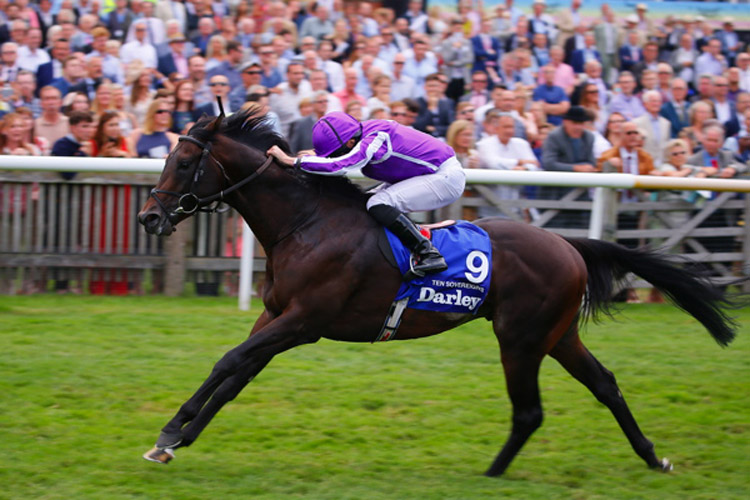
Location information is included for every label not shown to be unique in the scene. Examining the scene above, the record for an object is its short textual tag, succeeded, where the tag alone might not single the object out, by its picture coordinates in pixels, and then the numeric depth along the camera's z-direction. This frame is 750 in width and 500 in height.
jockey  9.23
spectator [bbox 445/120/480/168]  16.69
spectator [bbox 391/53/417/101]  20.77
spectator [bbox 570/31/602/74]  24.09
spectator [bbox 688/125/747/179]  18.41
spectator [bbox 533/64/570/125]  20.95
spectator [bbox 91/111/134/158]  15.85
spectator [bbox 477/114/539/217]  17.00
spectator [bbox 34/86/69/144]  16.66
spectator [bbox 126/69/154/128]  18.02
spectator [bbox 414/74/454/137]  19.20
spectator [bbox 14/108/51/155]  16.05
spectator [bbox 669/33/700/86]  25.12
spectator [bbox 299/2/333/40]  23.37
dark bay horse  9.02
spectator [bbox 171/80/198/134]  17.44
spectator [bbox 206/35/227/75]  20.56
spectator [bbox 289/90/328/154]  17.05
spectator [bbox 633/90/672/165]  19.56
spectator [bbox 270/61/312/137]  18.42
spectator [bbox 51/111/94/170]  15.79
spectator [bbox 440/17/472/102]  22.97
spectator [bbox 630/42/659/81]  24.48
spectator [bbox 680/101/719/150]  19.64
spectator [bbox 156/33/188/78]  20.53
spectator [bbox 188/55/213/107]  18.73
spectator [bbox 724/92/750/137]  21.41
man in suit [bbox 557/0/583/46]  24.84
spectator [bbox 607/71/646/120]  21.86
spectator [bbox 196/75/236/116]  17.31
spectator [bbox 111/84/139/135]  17.44
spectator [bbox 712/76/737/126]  21.84
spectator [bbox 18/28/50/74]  19.72
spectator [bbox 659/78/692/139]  21.19
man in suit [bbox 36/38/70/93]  19.39
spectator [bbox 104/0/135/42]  21.55
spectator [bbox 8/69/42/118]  18.23
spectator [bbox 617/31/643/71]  24.89
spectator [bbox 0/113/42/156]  15.75
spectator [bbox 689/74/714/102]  22.14
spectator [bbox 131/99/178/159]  16.27
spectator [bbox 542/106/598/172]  17.31
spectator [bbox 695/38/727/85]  24.91
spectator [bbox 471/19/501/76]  22.94
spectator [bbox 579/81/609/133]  19.98
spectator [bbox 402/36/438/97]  21.69
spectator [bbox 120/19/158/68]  20.37
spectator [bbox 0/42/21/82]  19.31
